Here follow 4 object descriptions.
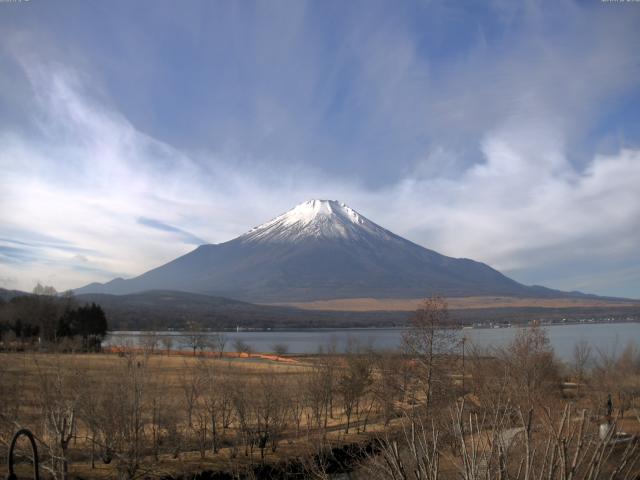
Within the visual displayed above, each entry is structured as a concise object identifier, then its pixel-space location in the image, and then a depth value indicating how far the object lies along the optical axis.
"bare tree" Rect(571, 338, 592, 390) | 33.72
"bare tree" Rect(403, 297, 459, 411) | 22.67
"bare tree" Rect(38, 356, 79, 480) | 12.28
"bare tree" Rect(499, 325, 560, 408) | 24.23
